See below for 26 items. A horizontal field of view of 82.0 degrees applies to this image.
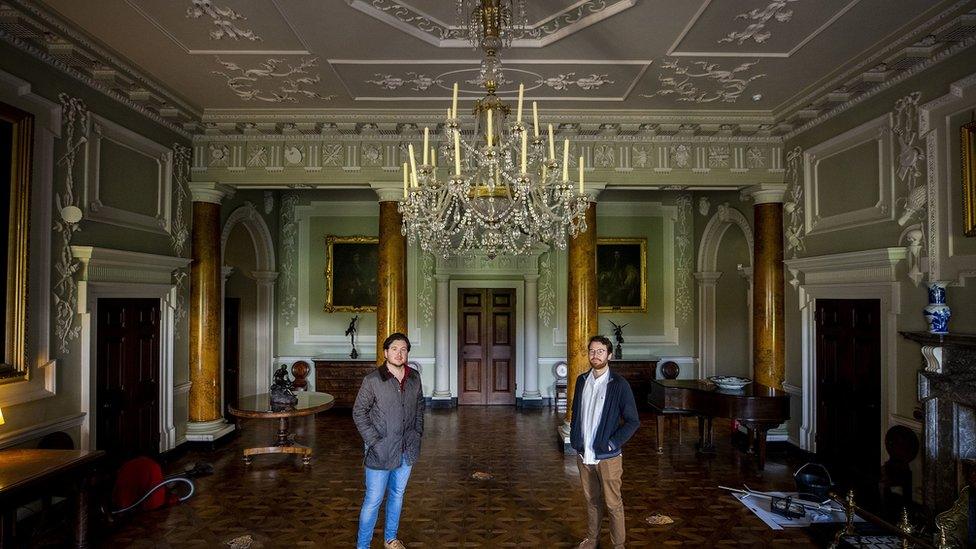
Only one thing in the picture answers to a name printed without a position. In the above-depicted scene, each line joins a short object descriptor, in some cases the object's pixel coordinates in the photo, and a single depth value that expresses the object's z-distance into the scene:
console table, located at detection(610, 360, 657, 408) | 9.33
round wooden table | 5.97
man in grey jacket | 3.52
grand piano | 5.68
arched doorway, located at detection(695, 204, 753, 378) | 9.05
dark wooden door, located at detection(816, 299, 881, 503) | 5.47
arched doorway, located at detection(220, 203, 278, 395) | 9.06
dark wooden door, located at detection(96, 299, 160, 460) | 5.44
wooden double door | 9.93
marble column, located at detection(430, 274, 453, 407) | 9.75
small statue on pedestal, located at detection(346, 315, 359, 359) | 9.46
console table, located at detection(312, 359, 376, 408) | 9.20
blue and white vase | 4.38
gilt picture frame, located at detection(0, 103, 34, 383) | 4.18
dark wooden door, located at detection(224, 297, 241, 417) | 8.71
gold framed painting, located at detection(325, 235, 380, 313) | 9.80
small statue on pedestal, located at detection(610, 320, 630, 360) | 9.52
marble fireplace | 4.18
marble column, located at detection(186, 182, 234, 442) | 6.82
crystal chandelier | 3.47
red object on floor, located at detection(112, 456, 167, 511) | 4.61
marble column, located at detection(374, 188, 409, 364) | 6.95
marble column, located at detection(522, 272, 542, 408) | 9.68
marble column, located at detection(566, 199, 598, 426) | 6.84
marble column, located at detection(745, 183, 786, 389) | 6.82
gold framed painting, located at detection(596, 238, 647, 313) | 9.92
